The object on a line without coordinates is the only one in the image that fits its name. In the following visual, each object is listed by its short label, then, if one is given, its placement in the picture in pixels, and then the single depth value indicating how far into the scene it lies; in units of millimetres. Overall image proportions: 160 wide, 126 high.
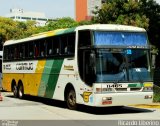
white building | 179750
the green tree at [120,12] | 36581
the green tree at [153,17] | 39500
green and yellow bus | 15784
